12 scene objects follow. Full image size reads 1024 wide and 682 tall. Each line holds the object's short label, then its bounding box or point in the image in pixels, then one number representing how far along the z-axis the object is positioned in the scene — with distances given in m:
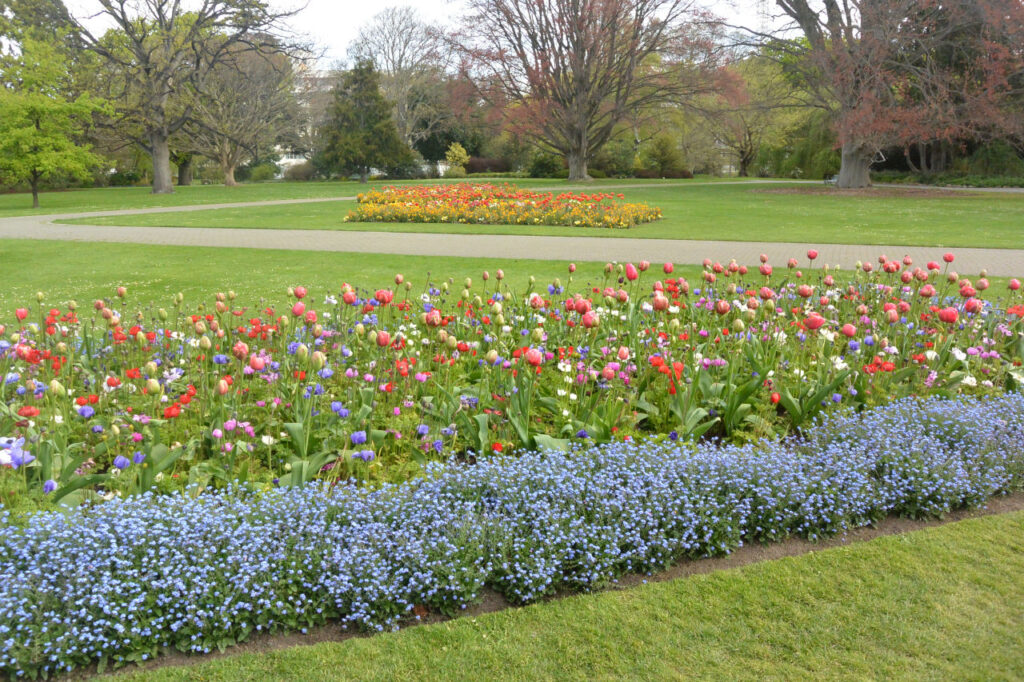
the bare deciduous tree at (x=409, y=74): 53.00
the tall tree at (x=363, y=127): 43.81
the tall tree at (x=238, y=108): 39.25
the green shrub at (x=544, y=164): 44.69
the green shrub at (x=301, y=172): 50.81
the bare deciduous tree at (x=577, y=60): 34.38
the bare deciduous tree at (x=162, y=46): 29.38
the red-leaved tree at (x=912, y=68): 26.23
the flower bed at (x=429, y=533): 2.56
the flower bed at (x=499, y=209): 17.33
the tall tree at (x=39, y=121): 22.45
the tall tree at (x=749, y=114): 34.22
